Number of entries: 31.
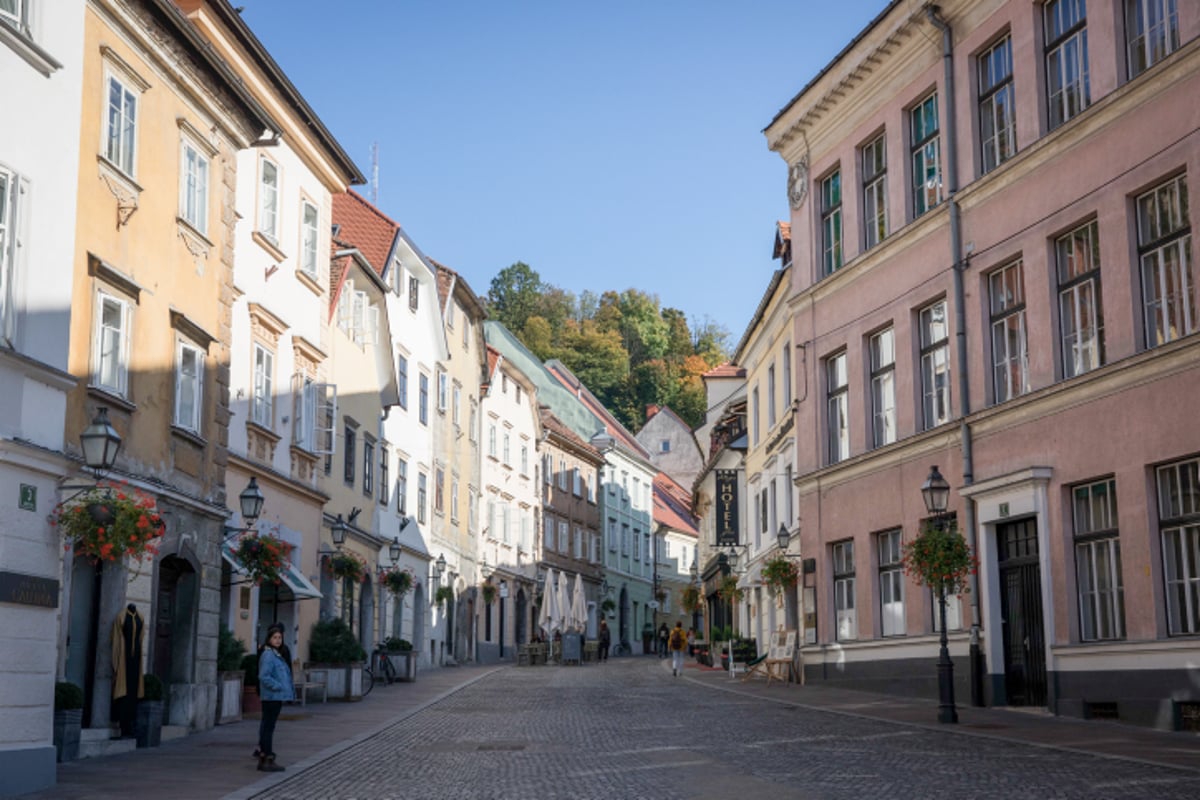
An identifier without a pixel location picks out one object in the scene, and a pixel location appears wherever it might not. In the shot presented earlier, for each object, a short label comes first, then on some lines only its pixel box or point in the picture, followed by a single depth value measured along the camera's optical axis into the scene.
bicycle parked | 33.38
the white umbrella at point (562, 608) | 48.00
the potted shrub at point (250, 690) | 23.69
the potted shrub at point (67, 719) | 15.28
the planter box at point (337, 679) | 27.38
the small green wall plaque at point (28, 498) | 14.05
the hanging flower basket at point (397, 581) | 36.84
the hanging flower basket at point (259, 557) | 23.56
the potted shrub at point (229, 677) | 21.91
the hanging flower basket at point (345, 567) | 31.66
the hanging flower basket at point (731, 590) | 43.41
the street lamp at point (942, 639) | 20.06
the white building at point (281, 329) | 25.97
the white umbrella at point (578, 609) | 49.59
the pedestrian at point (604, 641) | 54.50
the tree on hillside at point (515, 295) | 96.88
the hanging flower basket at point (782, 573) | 33.12
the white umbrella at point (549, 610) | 47.56
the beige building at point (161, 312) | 16.89
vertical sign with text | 50.38
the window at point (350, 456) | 35.16
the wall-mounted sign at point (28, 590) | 13.60
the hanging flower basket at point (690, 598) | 56.95
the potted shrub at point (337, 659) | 27.48
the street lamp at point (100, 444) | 14.60
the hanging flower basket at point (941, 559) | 21.50
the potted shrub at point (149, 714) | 17.62
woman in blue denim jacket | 15.36
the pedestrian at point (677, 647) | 39.09
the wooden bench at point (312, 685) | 26.95
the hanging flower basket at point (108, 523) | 14.82
